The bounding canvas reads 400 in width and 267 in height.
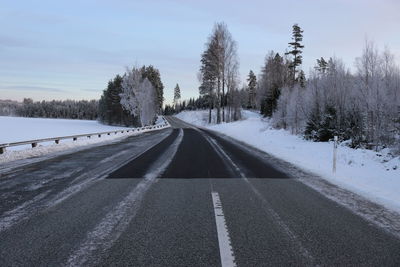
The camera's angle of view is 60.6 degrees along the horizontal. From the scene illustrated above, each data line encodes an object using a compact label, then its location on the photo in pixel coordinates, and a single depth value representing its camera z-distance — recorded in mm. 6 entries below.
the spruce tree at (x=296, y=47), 57188
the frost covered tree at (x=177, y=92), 169250
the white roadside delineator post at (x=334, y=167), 11320
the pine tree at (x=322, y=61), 90650
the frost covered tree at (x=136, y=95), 59188
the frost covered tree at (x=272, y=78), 59875
